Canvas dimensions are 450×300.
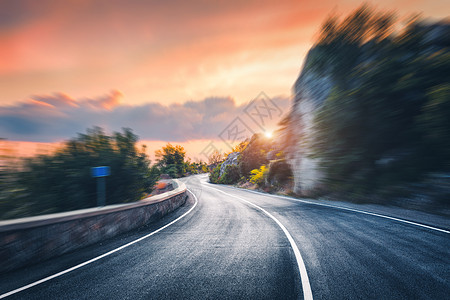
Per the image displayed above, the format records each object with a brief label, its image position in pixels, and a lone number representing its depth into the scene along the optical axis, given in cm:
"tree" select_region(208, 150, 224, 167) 5099
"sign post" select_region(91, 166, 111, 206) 607
